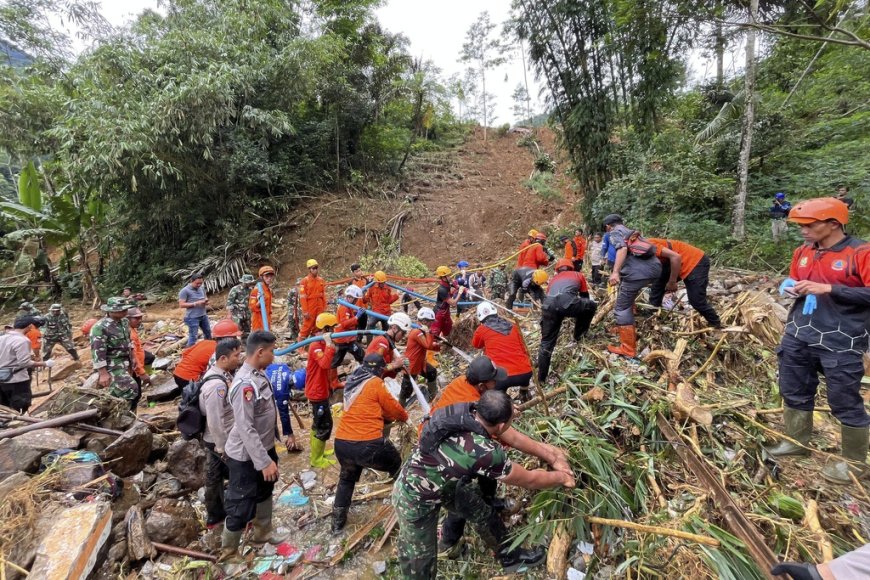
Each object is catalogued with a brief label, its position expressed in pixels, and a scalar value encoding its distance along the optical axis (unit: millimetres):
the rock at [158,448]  4016
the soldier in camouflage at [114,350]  4328
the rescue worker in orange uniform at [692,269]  4281
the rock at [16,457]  2994
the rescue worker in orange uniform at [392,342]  4027
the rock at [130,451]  3557
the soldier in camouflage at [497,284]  9625
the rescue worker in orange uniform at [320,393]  4133
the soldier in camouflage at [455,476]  2178
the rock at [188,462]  3867
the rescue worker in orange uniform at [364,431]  3109
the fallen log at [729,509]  1952
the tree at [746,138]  7554
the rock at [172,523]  3113
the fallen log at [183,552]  2995
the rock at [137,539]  2908
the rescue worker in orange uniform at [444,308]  6188
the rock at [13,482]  2689
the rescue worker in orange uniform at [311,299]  7038
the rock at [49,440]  3205
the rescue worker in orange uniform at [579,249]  8660
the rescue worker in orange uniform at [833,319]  2422
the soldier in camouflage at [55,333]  7066
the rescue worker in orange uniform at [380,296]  7062
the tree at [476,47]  31000
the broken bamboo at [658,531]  1972
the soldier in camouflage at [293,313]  8141
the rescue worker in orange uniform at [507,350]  3867
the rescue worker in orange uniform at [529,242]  7568
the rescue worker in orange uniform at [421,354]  4801
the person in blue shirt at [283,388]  4344
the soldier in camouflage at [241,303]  7258
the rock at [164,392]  5734
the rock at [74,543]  2398
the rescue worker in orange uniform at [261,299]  6844
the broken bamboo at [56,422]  3162
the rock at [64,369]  7340
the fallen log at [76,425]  3635
